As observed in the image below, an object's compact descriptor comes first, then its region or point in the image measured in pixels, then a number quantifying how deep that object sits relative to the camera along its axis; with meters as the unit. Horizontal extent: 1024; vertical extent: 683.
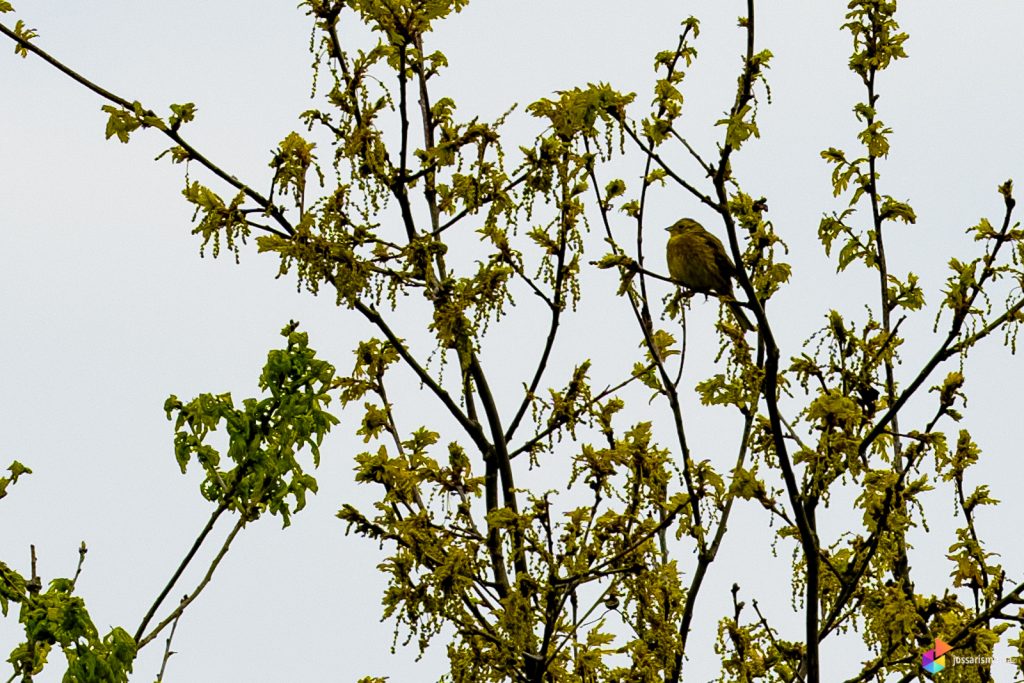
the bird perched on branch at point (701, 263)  17.22
